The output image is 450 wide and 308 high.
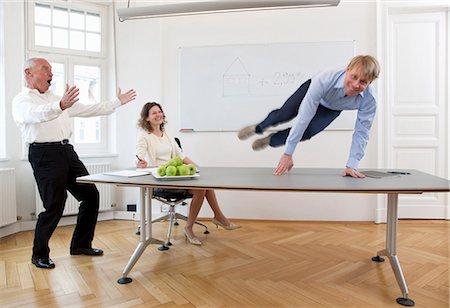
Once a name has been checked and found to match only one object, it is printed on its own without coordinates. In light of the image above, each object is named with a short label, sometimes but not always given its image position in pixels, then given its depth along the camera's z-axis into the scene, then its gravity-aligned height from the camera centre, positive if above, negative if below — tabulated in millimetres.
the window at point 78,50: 3914 +1066
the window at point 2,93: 3580 +536
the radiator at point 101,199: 3682 -510
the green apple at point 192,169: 2266 -121
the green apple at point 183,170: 2212 -122
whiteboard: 3977 +766
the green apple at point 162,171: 2198 -127
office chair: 3156 -393
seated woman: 3184 +20
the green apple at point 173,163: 2279 -83
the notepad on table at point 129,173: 2296 -148
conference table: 1814 -178
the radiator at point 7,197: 3365 -428
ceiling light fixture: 2557 +998
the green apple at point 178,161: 2292 -72
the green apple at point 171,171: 2176 -125
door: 4016 +553
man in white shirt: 2646 -12
